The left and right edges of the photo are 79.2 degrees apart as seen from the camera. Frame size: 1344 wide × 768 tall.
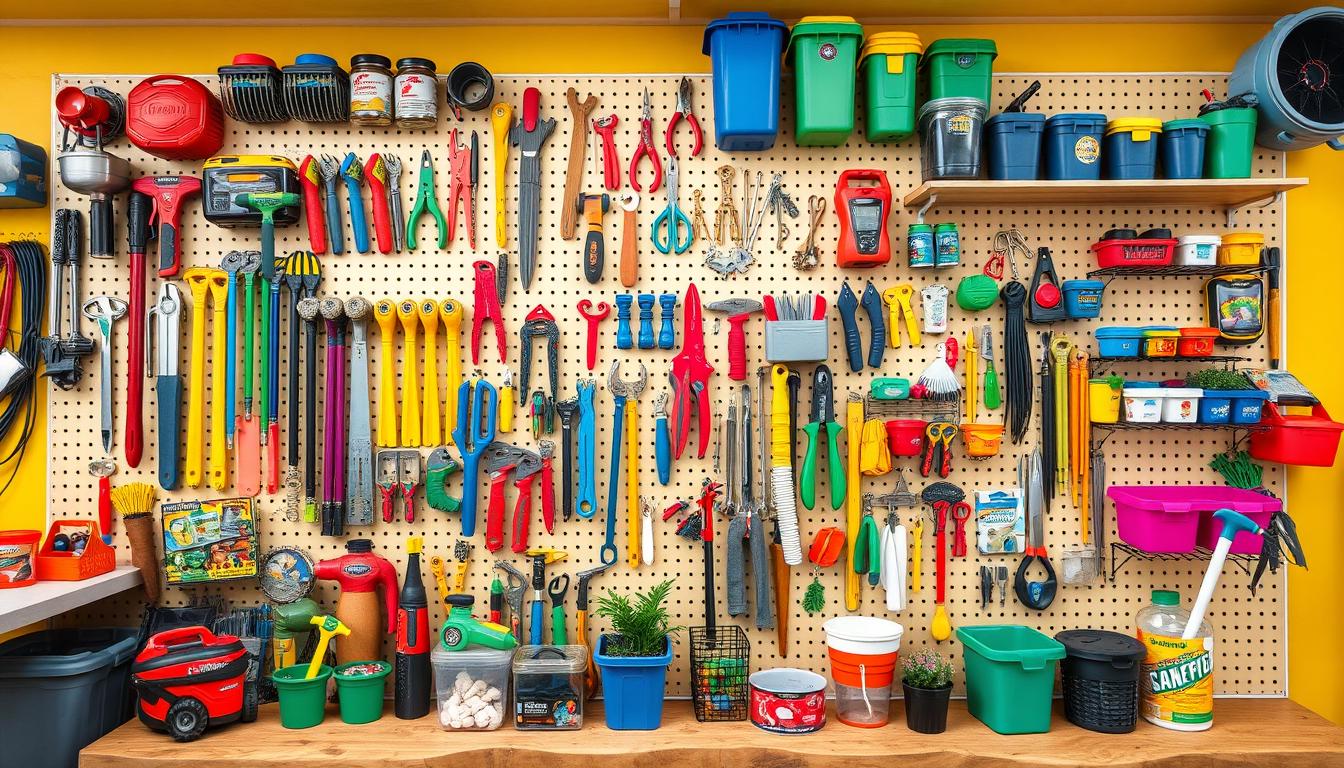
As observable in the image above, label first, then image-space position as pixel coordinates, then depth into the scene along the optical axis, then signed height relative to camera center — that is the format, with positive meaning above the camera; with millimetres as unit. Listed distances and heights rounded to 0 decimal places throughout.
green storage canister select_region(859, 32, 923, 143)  2146 +803
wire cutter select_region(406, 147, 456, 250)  2270 +498
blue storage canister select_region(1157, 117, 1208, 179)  2135 +621
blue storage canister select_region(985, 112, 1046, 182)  2139 +628
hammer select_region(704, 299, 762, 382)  2250 +142
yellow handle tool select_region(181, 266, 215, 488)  2242 -14
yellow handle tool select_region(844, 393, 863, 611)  2254 -316
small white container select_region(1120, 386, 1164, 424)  2160 -64
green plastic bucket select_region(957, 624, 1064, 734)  2010 -762
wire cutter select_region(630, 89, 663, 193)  2287 +670
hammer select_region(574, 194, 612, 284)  2262 +391
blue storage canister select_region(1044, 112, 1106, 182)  2141 +625
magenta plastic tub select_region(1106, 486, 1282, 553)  2111 -351
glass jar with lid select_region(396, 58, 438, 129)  2186 +777
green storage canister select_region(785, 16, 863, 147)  2119 +800
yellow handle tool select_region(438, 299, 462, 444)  2230 +102
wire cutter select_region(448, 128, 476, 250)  2275 +557
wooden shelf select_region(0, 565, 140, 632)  1771 -512
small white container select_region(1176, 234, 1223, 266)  2174 +354
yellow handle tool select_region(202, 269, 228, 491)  2250 -6
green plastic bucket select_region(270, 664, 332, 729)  2004 -791
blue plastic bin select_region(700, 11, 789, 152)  2090 +803
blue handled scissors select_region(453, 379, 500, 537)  2244 -144
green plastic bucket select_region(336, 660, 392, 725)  2023 -789
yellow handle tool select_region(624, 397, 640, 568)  2266 -272
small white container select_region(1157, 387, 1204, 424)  2154 -58
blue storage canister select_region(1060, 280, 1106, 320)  2219 +231
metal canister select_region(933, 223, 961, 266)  2234 +378
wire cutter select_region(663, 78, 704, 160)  2275 +743
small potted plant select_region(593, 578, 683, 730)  2021 -711
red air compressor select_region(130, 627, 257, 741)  1924 -725
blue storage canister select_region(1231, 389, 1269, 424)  2148 -66
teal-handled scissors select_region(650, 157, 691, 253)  2287 +437
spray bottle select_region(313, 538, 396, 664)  2162 -571
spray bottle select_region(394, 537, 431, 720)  2084 -708
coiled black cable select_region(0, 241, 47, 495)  2266 +122
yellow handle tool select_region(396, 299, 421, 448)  2244 -28
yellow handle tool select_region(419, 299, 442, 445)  2260 -42
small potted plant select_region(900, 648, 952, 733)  2018 -780
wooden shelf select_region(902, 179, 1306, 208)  2055 +498
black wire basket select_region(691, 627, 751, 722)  2104 -796
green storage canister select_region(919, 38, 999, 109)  2154 +838
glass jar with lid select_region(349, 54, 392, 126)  2164 +781
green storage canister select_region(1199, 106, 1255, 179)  2137 +636
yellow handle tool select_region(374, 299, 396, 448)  2244 -38
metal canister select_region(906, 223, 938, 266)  2223 +372
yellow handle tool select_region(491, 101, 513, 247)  2268 +668
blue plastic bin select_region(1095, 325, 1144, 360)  2211 +104
